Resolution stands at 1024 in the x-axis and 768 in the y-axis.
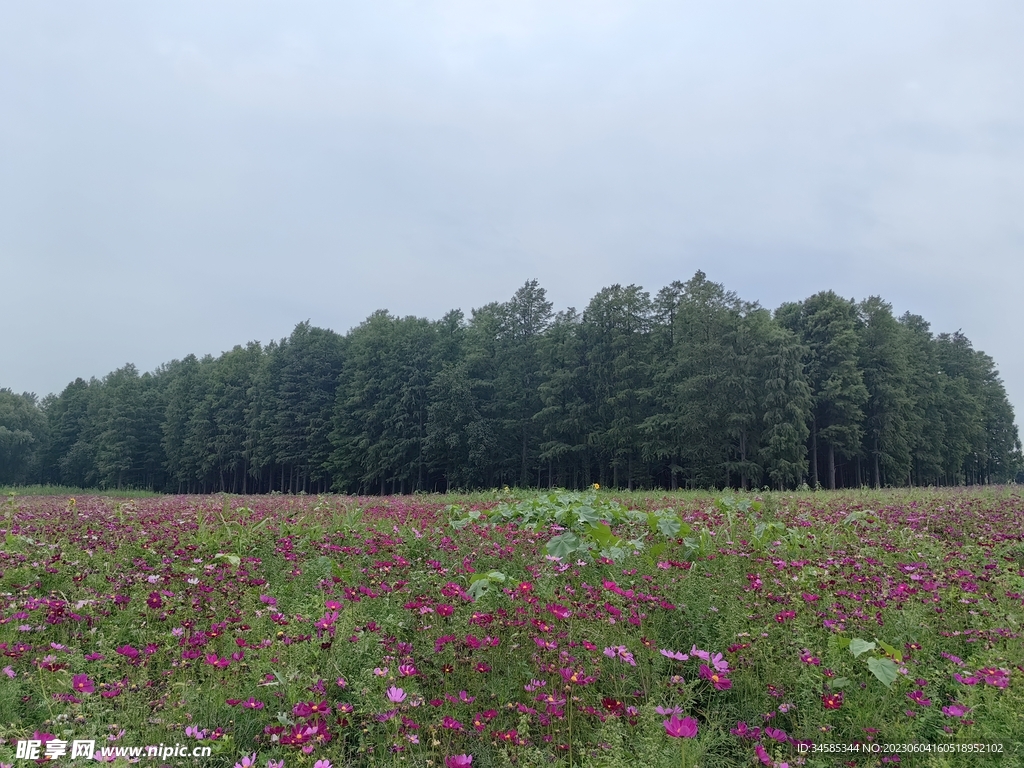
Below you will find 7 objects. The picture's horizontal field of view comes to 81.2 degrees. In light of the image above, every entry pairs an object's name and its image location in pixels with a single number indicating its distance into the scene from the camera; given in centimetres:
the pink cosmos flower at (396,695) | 257
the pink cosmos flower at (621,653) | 301
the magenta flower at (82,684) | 299
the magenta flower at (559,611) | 346
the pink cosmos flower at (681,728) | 232
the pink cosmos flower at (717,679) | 279
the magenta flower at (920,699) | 293
